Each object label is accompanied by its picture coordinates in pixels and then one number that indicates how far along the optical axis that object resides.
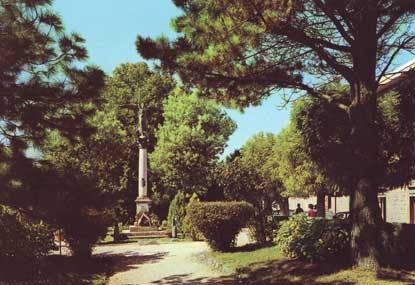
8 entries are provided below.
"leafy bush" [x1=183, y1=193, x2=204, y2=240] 22.64
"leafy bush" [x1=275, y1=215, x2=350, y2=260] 11.49
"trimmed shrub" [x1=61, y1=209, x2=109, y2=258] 7.91
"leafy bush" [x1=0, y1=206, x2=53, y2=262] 9.27
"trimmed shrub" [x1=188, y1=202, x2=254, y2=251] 15.41
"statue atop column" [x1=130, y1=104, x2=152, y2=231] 28.05
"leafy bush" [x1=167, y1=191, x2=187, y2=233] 26.50
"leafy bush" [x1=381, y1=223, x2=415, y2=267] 10.65
